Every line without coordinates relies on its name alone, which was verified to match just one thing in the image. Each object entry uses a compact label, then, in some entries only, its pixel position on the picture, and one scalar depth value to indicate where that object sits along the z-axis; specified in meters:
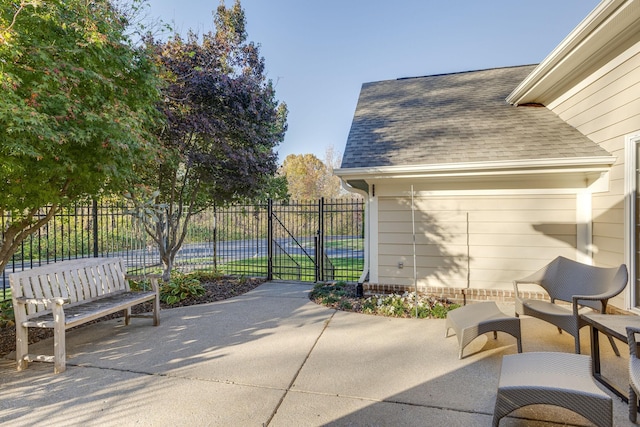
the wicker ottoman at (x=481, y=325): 3.30
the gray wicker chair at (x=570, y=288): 3.30
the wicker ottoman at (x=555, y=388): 1.93
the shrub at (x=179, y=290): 5.79
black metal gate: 7.28
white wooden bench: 3.21
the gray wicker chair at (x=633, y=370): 2.09
